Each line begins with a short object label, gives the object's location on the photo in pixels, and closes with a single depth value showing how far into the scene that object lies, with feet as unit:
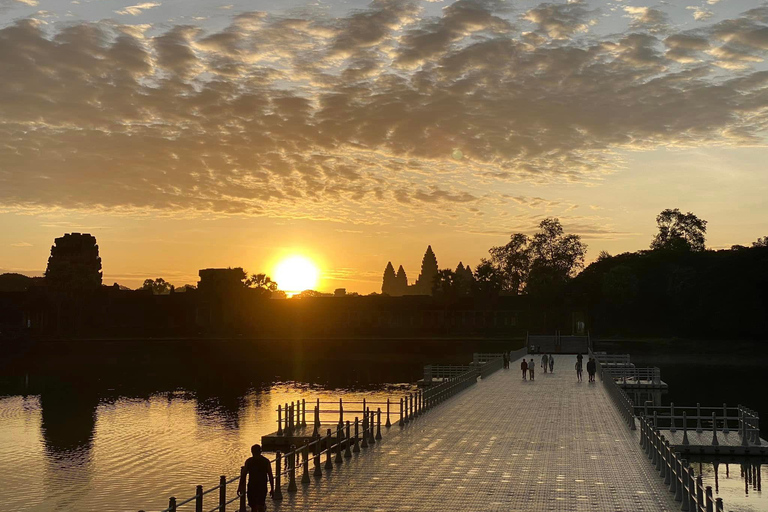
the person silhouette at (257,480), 62.28
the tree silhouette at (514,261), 584.40
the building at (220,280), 594.65
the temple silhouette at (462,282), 564.14
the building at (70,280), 551.18
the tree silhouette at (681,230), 622.95
